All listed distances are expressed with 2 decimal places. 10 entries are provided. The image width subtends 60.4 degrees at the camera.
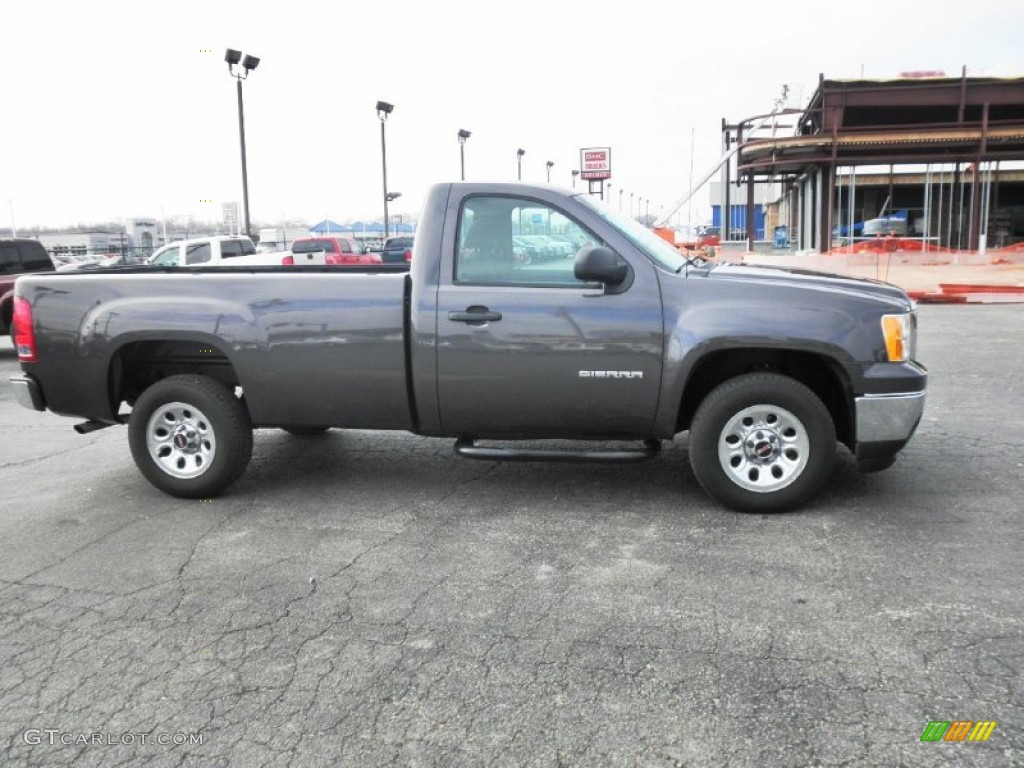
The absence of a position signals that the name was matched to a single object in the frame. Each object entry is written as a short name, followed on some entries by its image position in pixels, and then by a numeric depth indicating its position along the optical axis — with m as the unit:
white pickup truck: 19.78
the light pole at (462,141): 45.41
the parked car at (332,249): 27.02
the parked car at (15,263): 13.62
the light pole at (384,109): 38.00
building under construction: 27.00
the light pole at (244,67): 26.53
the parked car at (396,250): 33.64
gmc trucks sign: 45.97
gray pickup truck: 4.91
